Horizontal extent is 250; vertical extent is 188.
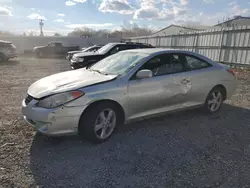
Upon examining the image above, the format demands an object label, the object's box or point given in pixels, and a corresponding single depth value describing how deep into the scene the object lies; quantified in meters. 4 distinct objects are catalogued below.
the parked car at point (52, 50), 23.05
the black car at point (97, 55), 8.84
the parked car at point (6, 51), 14.64
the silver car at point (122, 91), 2.86
